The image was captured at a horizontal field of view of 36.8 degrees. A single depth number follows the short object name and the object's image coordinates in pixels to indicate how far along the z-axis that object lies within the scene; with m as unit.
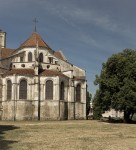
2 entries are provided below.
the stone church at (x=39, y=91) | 33.82
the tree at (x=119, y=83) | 27.69
